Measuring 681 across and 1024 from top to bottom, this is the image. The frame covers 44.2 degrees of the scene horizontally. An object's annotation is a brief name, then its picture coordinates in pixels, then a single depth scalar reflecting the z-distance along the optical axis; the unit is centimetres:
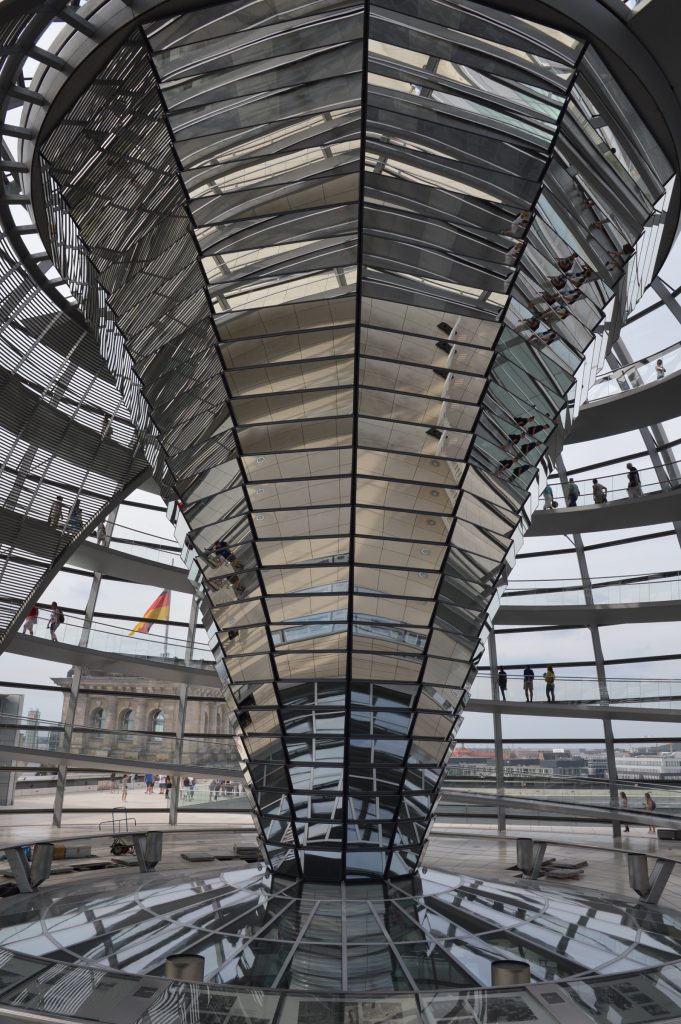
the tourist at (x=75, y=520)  2334
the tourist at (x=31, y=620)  2634
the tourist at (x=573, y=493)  2918
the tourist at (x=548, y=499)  2995
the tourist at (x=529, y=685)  2952
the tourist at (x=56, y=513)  2309
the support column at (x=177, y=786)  3125
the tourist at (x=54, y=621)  2698
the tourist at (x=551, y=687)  2938
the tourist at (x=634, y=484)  2800
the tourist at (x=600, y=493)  2848
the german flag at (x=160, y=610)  3406
